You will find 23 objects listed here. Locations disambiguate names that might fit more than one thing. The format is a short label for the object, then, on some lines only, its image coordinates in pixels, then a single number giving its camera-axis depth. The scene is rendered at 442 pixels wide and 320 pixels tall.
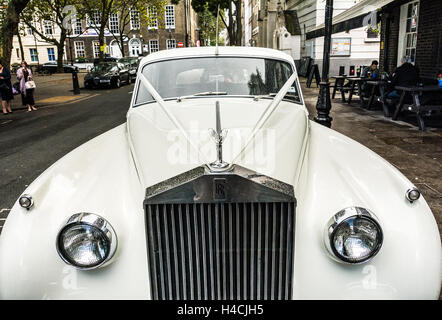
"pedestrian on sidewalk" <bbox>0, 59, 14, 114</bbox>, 13.19
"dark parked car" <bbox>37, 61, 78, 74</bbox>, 46.09
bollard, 20.39
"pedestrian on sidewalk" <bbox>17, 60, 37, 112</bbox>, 14.26
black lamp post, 8.10
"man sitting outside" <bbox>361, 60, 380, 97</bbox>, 13.46
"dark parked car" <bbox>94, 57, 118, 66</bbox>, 43.54
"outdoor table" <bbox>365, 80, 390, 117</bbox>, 10.81
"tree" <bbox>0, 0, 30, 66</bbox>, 13.66
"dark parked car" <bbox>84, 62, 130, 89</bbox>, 23.06
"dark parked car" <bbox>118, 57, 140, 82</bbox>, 27.59
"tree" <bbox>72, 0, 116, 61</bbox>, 29.46
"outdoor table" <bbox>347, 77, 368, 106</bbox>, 12.67
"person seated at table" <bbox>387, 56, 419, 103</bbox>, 10.20
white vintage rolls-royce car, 1.98
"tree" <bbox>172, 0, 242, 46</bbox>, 29.32
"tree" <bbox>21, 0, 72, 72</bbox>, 33.04
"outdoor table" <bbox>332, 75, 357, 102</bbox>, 14.38
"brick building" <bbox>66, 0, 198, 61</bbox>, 55.03
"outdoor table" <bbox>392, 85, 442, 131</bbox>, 8.88
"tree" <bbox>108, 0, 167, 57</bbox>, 34.50
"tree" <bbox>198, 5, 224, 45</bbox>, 67.31
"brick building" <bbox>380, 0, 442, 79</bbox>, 11.44
